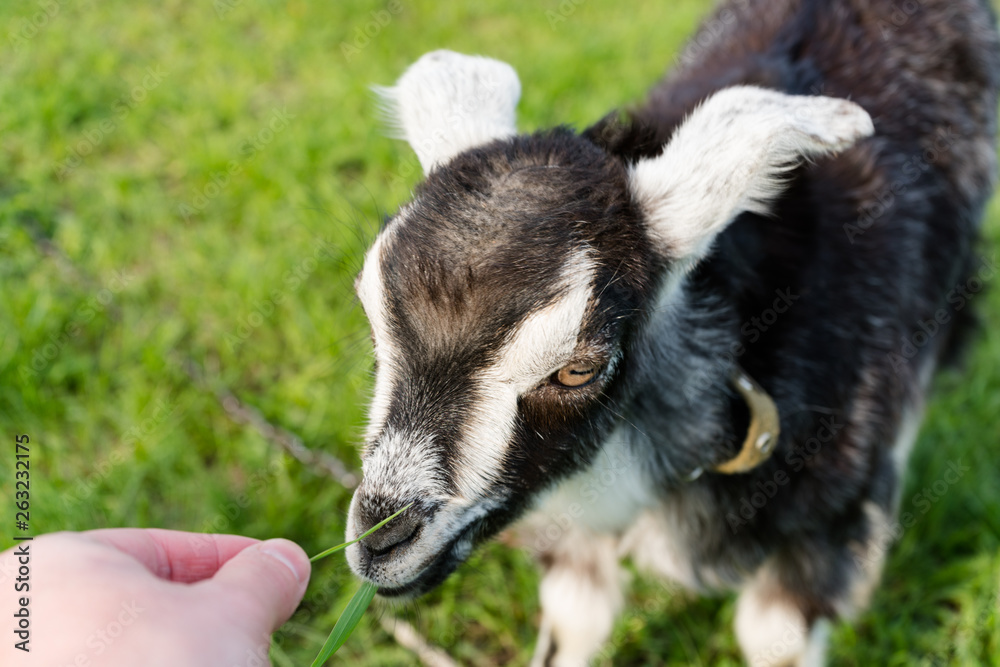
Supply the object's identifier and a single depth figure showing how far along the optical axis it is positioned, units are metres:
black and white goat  0.57
